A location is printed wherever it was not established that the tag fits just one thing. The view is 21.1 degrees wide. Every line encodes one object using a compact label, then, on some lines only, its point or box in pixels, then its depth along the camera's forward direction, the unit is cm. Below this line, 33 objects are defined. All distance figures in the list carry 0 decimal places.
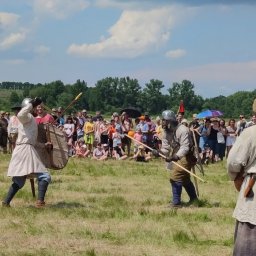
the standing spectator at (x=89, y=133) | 2131
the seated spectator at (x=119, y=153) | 2123
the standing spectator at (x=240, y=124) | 2111
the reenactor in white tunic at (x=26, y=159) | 984
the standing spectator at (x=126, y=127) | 2152
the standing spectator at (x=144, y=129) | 2127
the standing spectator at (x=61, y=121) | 2137
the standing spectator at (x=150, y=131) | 2152
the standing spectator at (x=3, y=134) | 2192
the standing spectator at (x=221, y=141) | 2086
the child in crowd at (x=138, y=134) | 2109
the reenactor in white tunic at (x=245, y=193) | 519
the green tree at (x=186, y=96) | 8762
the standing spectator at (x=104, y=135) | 2145
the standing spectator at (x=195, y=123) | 2050
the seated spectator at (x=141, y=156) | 2092
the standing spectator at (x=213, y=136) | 2081
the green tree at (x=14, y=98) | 8924
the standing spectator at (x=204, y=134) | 2078
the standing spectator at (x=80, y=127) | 2172
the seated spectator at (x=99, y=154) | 2095
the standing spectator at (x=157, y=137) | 2153
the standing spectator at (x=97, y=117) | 2234
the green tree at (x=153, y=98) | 9344
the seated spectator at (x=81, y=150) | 2138
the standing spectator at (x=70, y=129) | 2127
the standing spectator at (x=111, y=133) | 2131
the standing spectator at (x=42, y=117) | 1158
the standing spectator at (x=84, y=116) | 2218
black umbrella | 2875
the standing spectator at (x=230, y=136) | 2147
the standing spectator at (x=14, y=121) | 1235
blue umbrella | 2346
